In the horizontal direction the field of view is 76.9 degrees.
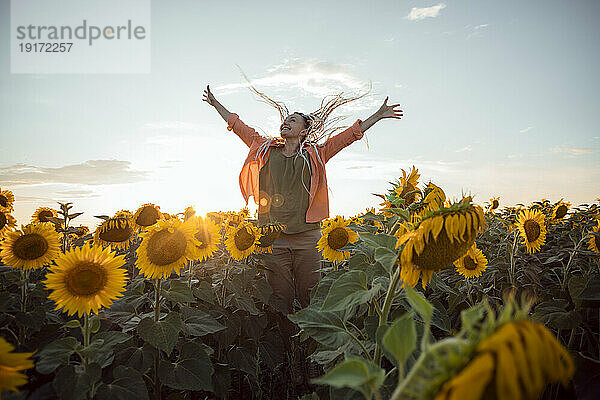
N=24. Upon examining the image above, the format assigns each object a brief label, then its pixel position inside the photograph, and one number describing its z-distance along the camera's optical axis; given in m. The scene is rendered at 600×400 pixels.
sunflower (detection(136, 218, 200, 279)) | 2.44
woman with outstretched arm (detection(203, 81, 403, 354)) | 4.68
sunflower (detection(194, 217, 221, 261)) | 3.19
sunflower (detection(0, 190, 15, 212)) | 4.11
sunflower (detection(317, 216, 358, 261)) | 4.12
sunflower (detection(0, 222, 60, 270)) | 2.87
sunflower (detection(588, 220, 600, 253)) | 3.06
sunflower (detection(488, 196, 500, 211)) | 7.22
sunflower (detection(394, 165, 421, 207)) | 2.74
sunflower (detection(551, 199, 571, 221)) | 6.00
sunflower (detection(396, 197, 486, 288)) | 1.40
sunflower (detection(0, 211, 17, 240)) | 3.66
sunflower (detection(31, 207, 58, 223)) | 5.35
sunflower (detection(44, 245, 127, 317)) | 2.05
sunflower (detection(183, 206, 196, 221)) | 4.43
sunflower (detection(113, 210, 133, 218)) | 3.84
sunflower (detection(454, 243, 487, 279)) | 3.70
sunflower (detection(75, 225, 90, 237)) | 5.36
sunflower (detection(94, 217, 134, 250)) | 3.75
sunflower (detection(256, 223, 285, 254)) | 3.90
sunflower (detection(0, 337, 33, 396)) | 0.94
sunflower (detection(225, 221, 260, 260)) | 3.68
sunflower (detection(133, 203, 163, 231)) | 4.34
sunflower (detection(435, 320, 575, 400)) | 0.58
